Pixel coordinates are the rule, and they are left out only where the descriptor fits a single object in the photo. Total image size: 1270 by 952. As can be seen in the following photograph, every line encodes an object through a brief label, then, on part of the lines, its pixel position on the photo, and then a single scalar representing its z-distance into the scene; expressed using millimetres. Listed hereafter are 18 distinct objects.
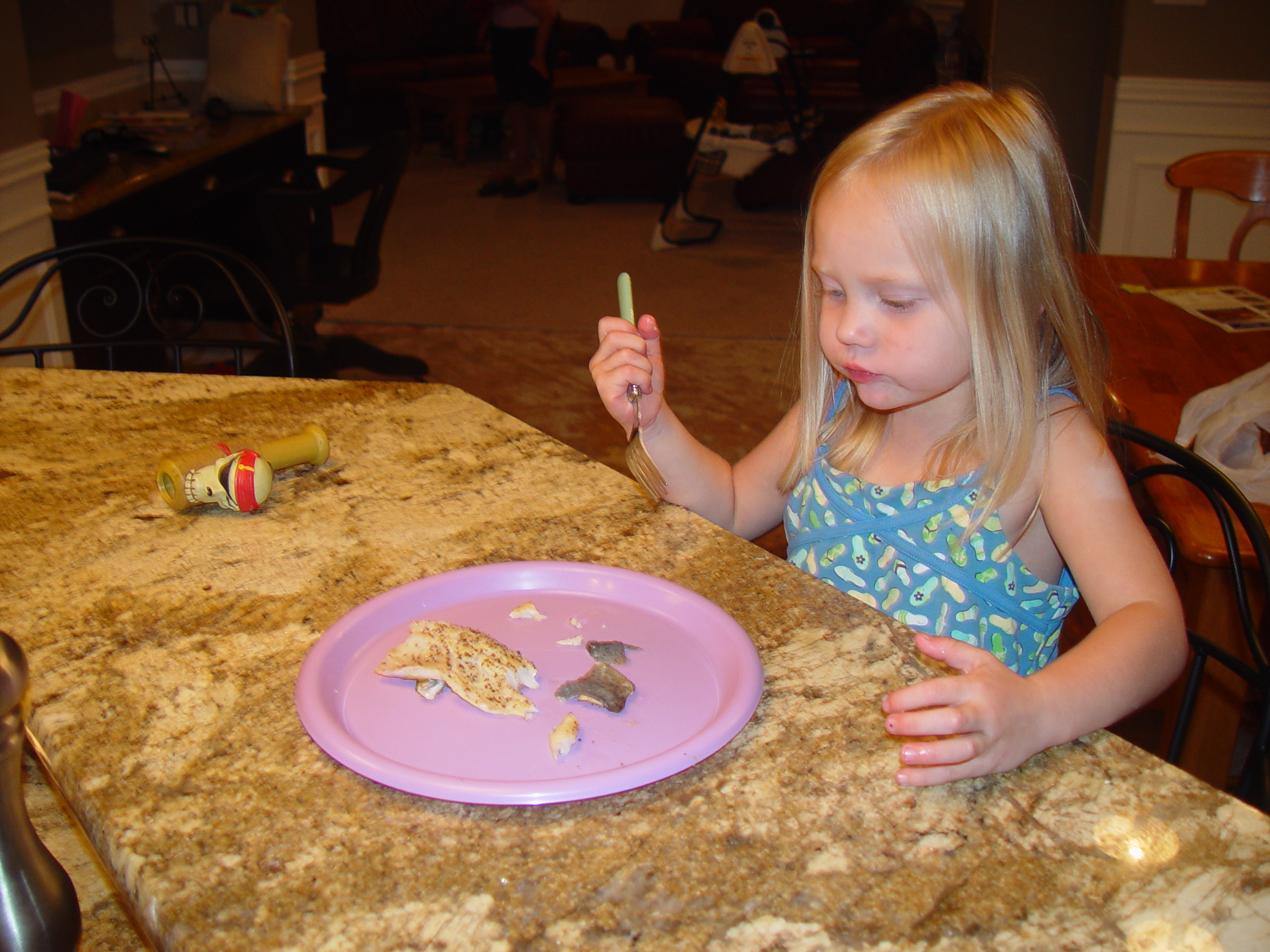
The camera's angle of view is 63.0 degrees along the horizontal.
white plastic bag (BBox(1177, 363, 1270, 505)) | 1480
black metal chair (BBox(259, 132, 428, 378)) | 3209
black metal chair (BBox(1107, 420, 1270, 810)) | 948
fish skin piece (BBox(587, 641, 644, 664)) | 835
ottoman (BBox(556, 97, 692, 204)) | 6195
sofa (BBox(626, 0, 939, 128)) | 6293
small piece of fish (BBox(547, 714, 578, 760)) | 720
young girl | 986
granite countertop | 592
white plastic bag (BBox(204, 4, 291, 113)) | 4012
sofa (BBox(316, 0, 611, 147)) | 7297
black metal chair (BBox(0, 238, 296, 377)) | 1754
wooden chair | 2705
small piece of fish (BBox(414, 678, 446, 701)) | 788
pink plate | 692
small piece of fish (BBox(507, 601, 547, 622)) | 899
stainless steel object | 542
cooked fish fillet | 771
